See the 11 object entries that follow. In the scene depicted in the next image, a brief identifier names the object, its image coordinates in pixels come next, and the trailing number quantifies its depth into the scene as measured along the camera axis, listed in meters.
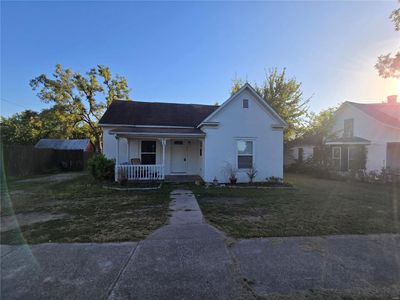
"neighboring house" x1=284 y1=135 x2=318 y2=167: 19.41
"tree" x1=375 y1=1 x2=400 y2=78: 8.91
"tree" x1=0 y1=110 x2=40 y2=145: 30.14
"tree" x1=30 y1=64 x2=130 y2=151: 24.64
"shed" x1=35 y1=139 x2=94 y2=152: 24.97
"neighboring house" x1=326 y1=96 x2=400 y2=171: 14.84
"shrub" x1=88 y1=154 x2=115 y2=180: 11.77
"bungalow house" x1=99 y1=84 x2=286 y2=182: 11.51
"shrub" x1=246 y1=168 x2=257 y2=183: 11.70
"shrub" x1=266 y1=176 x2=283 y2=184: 11.97
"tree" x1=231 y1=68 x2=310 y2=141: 21.55
